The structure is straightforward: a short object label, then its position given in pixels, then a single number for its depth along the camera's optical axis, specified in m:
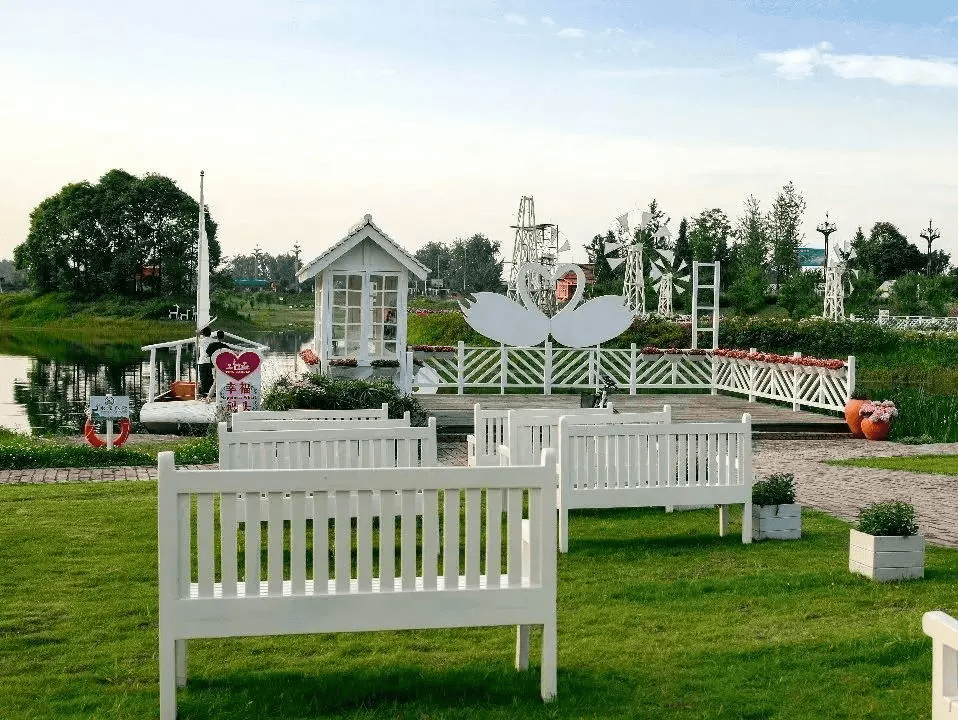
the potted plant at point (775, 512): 7.46
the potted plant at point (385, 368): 17.16
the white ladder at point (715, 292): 23.44
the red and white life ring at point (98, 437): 13.88
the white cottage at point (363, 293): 17.03
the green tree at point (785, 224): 61.69
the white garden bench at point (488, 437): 9.32
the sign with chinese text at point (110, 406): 13.41
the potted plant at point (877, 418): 15.94
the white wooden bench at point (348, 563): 4.09
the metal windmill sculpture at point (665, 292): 40.22
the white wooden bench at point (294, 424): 7.91
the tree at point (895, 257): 72.06
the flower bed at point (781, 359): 17.61
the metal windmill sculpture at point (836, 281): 39.72
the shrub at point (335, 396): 14.19
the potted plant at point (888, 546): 6.24
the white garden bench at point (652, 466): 7.38
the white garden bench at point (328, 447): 7.25
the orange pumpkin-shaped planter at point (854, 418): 16.19
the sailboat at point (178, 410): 18.22
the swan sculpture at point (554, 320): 18.78
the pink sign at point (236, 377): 15.77
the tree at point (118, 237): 65.88
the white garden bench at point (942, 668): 3.05
